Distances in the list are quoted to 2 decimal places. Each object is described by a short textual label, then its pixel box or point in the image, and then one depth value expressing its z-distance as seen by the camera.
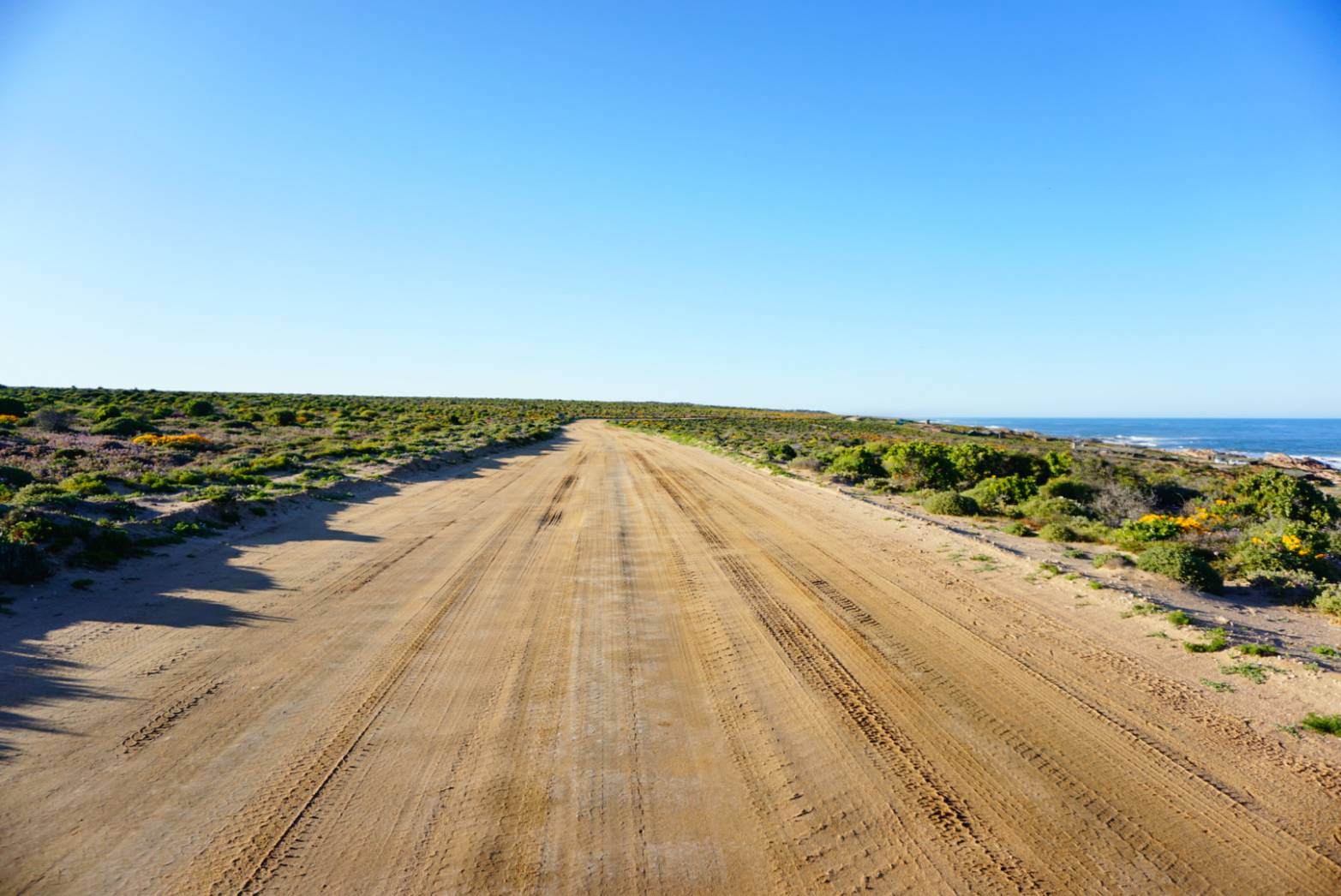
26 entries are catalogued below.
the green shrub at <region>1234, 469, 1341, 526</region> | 12.77
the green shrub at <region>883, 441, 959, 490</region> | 19.83
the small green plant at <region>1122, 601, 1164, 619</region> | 7.33
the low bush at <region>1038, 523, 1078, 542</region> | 11.87
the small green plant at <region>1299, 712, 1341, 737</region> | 4.73
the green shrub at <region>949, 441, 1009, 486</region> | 19.38
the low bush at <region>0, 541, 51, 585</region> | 7.53
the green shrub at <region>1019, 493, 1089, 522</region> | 13.26
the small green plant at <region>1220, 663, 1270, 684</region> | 5.62
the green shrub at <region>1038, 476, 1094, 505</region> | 15.45
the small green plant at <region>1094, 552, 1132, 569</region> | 9.70
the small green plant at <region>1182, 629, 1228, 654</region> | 6.27
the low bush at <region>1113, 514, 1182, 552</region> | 10.68
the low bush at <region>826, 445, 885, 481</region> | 21.95
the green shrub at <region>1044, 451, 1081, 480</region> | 18.27
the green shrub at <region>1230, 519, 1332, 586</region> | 8.54
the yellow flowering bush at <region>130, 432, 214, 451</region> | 22.45
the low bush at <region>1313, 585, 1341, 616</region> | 7.41
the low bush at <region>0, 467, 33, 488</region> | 12.96
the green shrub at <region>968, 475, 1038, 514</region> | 15.44
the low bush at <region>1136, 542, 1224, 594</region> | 8.46
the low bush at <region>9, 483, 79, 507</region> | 9.85
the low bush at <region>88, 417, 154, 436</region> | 25.70
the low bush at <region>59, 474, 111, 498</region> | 12.64
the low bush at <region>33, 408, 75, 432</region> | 25.39
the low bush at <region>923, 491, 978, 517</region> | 15.09
